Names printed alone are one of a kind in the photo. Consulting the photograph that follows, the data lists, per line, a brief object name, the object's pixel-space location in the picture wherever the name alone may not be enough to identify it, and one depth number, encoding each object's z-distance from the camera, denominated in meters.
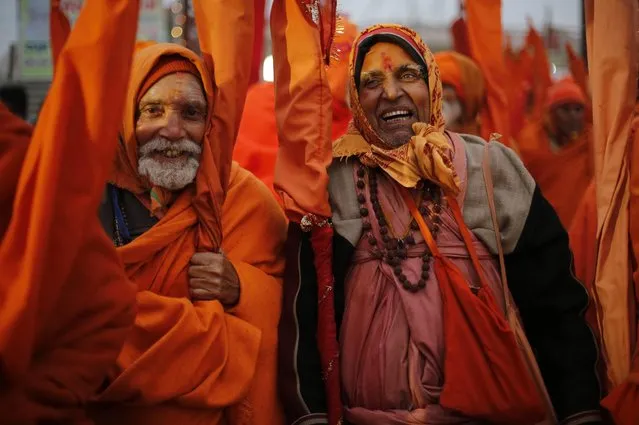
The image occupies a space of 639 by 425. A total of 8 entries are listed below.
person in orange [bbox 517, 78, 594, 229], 6.23
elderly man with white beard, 3.31
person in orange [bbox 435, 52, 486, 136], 6.17
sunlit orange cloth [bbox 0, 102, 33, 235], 2.54
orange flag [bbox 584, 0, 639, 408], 3.67
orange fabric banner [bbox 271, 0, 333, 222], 3.67
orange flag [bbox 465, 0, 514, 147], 5.34
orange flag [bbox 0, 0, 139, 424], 2.45
